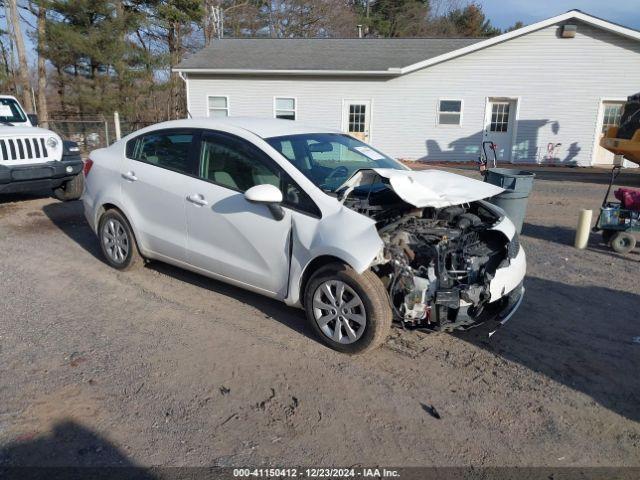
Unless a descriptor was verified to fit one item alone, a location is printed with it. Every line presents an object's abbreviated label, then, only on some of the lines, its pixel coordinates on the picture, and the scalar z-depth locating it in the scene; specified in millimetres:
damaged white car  3635
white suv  7875
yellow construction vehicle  6453
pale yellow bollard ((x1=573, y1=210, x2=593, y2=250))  6717
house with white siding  17062
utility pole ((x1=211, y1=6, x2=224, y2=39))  29875
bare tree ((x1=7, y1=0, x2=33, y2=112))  21734
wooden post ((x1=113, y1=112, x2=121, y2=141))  18672
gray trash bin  6668
